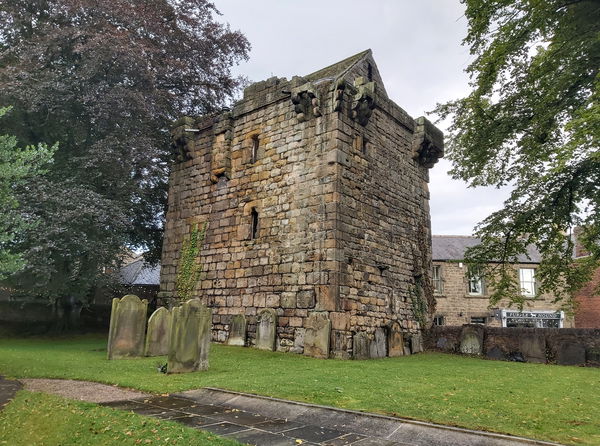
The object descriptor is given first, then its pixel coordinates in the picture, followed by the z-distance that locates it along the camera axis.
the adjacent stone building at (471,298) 26.50
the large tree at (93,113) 13.05
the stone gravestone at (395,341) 11.70
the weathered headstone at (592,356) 10.49
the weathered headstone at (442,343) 13.24
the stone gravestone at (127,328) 9.84
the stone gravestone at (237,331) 11.57
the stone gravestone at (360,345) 10.27
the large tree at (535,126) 9.53
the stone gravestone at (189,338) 7.86
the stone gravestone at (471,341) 12.41
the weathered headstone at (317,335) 9.95
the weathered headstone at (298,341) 10.41
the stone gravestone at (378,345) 10.88
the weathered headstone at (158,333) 10.00
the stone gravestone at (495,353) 11.94
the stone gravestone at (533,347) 11.23
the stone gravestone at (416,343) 12.69
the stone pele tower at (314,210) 10.76
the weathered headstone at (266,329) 10.92
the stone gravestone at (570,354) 10.68
